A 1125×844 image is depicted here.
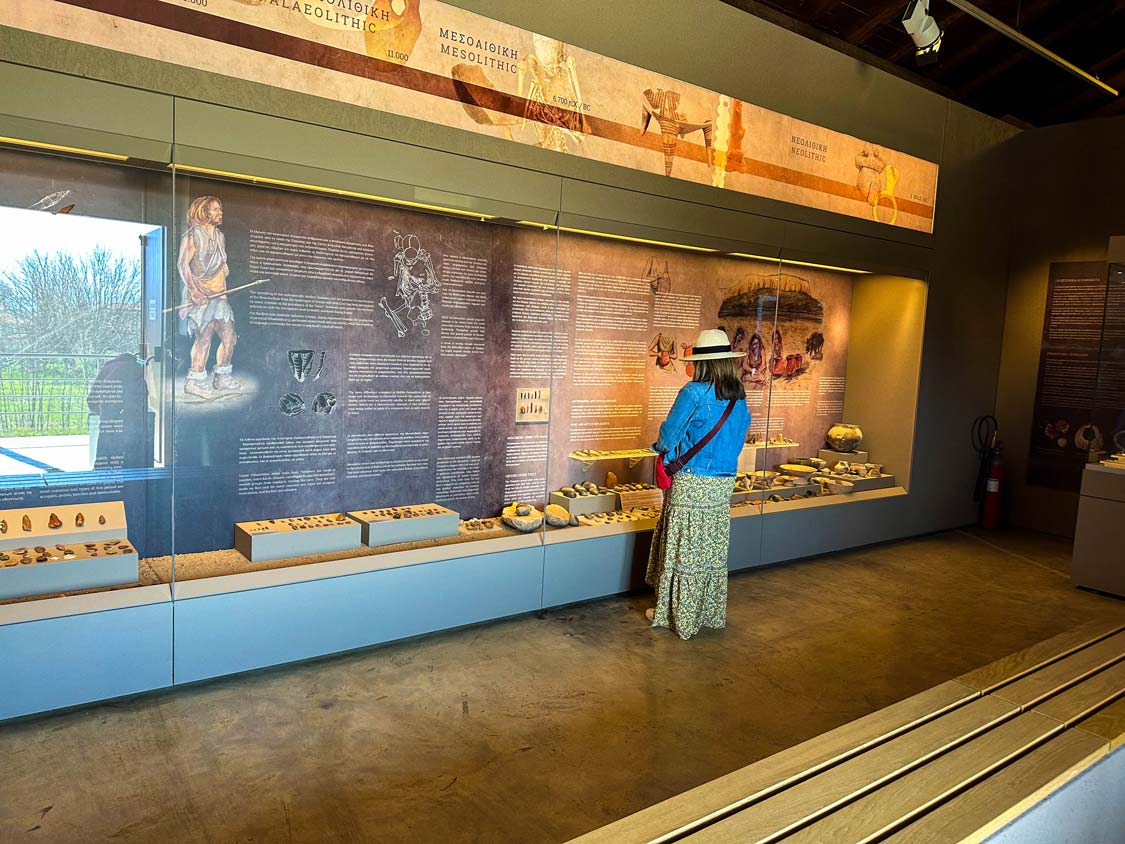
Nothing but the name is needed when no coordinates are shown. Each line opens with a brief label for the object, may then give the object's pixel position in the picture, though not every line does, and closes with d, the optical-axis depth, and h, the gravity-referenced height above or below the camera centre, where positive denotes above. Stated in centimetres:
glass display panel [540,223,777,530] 607 +16
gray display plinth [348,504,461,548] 511 -117
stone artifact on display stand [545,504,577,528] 590 -119
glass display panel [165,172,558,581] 446 -19
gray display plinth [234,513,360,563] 465 -119
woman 524 -84
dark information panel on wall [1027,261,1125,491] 901 +8
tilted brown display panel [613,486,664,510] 655 -115
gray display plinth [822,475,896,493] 825 -115
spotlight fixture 670 +304
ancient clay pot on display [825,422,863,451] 855 -69
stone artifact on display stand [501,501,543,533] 573 -118
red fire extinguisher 949 -134
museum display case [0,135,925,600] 413 -12
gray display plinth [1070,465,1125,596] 698 -131
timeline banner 397 +173
